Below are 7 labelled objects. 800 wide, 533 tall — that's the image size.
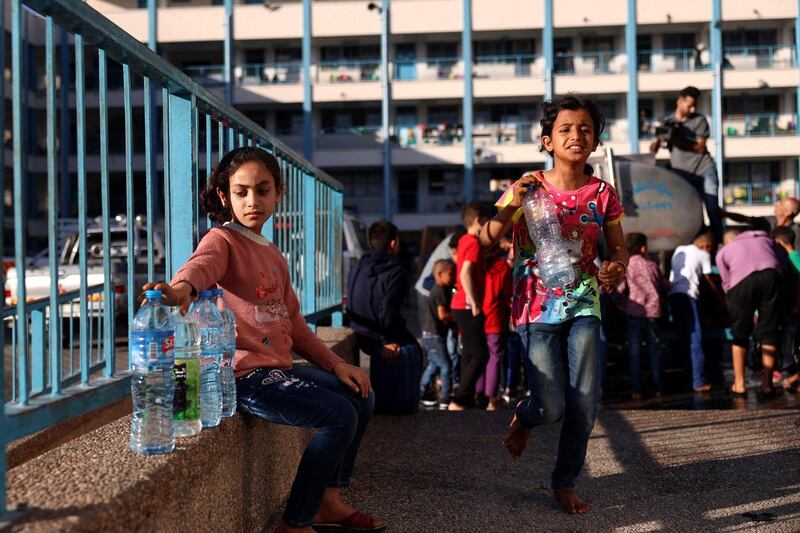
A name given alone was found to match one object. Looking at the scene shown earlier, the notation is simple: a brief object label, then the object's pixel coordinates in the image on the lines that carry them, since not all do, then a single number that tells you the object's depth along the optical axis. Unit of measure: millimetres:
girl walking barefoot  4117
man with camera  10344
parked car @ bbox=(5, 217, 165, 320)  12352
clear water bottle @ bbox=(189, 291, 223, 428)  3053
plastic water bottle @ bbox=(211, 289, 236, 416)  3246
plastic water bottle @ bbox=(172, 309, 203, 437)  2877
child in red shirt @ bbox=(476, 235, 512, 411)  7949
